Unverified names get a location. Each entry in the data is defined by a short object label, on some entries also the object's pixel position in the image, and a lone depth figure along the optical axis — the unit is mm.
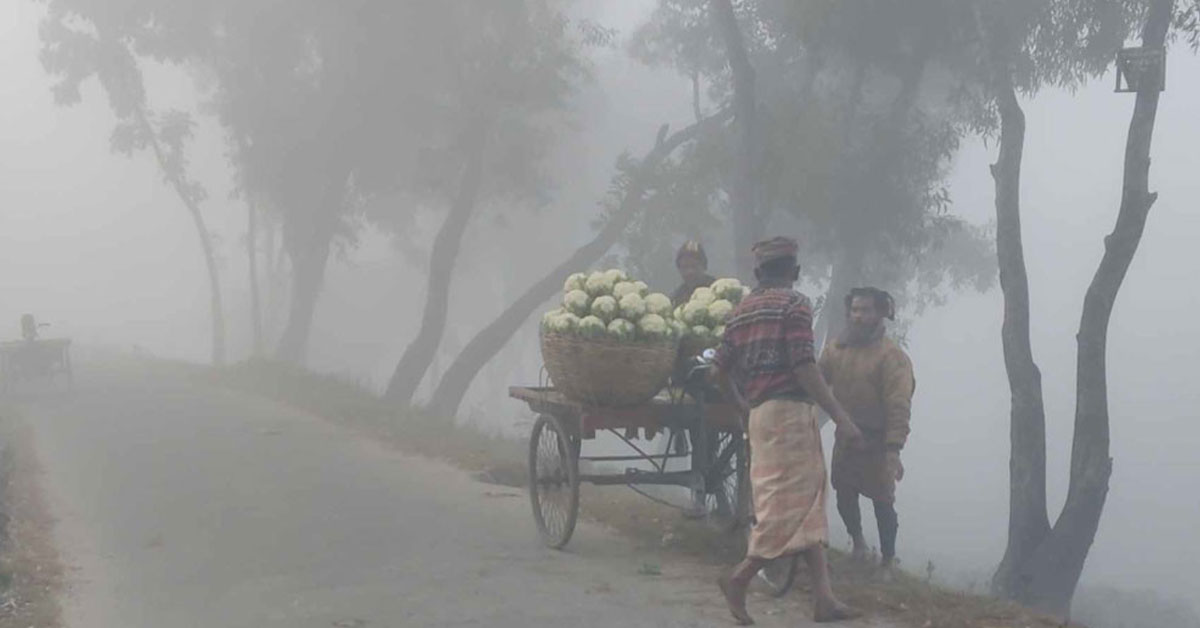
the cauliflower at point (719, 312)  8258
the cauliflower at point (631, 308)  8016
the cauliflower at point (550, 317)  8297
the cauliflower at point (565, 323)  8109
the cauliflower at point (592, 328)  7945
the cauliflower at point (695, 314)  8289
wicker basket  7965
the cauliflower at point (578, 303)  8219
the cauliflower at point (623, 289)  8234
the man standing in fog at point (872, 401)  8156
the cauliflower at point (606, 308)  8062
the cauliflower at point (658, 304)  8141
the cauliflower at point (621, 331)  7879
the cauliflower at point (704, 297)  8367
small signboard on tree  14070
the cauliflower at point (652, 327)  7957
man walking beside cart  6625
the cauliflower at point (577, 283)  8484
